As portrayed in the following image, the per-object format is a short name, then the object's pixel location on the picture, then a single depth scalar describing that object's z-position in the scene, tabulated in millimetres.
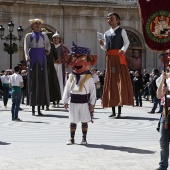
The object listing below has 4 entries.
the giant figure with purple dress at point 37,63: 15930
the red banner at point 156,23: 7895
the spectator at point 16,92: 14719
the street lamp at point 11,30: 26531
